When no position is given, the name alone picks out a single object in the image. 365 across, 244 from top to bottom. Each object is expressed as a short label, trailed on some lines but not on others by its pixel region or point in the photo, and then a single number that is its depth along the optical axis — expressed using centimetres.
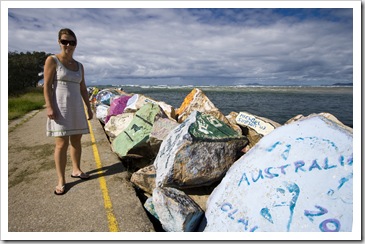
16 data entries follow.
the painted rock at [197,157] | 267
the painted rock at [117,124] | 505
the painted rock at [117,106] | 656
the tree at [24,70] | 1886
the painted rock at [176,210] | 221
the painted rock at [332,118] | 224
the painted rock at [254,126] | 440
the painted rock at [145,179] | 311
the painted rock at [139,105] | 595
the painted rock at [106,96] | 970
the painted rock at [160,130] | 364
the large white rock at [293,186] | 184
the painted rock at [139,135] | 387
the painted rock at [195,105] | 525
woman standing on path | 251
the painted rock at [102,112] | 731
